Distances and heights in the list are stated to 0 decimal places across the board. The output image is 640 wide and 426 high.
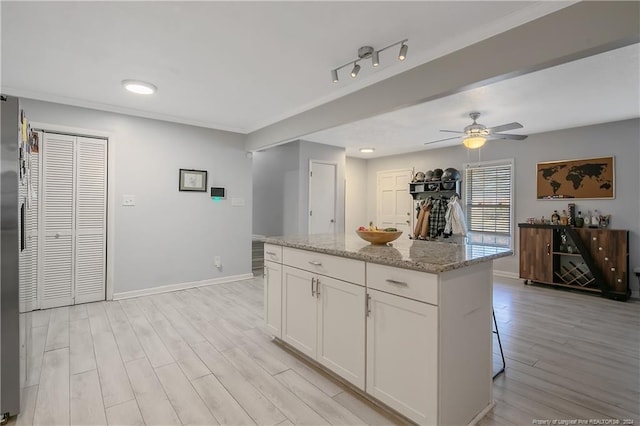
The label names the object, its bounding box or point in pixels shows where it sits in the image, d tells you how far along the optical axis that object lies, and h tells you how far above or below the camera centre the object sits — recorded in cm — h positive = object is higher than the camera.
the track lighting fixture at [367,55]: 233 +122
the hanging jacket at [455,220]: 571 -13
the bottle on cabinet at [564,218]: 473 -6
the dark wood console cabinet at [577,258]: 422 -63
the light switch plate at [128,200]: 413 +12
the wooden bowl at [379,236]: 229 -17
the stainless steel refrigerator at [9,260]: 171 -28
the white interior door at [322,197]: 575 +27
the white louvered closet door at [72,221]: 364 -15
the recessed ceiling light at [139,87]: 317 +125
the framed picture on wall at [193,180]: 458 +43
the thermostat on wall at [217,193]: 486 +26
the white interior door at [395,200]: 701 +27
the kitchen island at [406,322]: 159 -64
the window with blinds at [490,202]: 558 +20
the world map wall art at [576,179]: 451 +54
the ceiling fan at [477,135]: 369 +92
